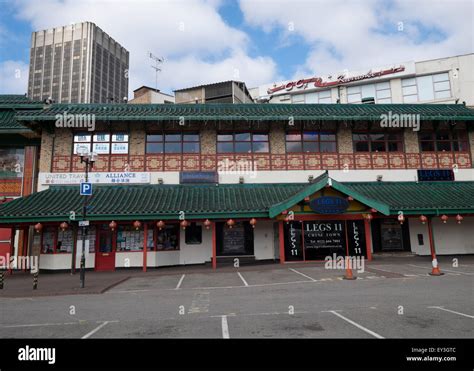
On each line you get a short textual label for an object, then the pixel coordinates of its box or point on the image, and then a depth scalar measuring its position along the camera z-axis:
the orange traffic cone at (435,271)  13.97
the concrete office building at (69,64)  131.88
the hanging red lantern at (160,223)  17.38
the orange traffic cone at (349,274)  13.62
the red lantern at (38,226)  16.73
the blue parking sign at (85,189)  13.85
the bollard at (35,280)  12.94
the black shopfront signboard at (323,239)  19.53
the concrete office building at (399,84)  36.84
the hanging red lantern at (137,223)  16.97
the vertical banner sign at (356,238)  19.56
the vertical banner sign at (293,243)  19.42
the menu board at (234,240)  20.62
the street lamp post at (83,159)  13.10
